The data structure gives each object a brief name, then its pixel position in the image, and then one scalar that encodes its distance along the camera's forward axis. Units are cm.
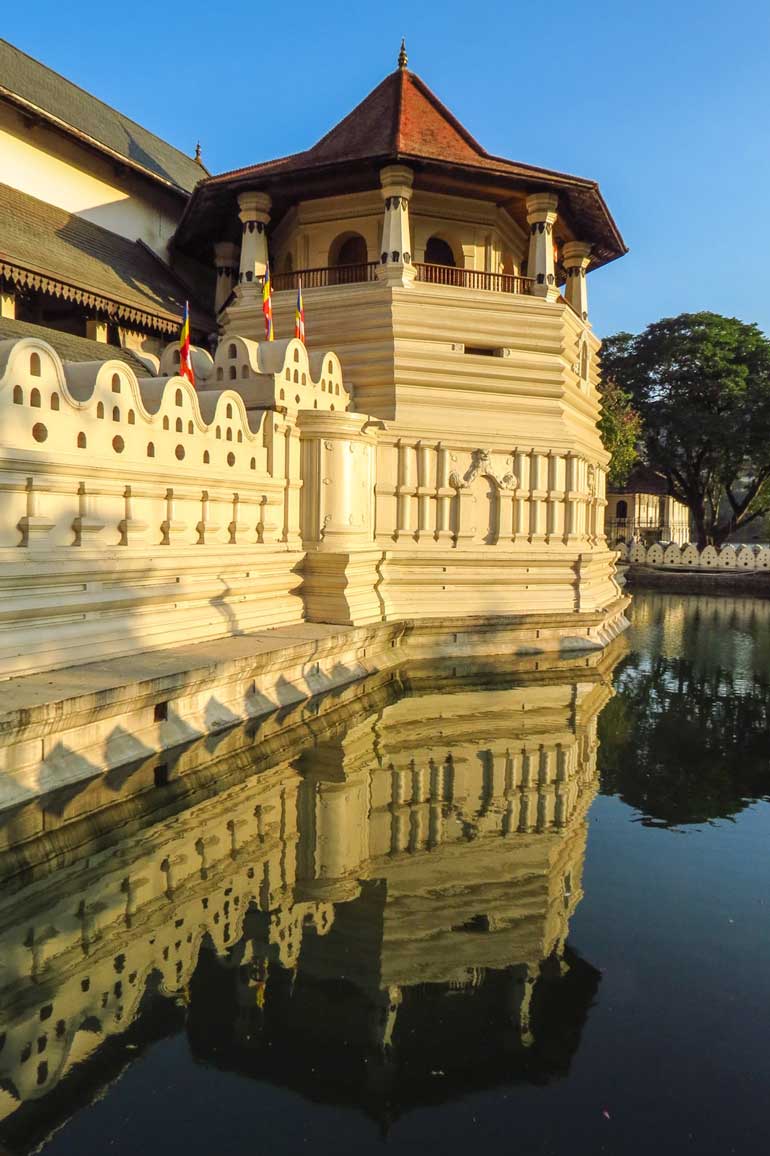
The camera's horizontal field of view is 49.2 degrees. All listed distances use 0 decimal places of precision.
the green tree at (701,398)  3603
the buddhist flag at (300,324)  1255
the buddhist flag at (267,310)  1218
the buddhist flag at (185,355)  1017
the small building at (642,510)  4678
